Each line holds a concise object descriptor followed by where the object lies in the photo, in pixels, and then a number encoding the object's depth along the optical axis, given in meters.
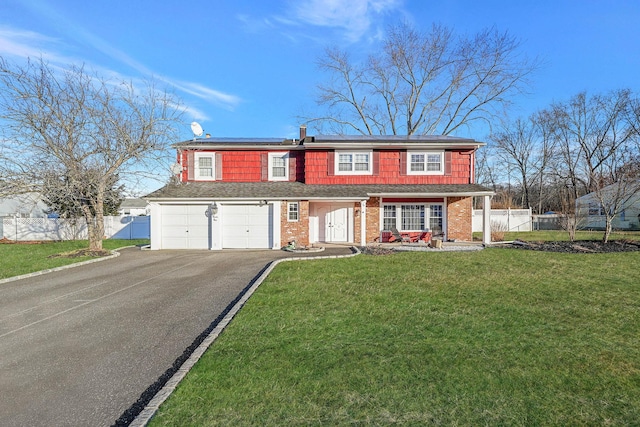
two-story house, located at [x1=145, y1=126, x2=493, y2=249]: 15.59
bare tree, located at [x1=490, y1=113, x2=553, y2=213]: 42.09
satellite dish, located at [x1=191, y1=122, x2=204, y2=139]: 18.98
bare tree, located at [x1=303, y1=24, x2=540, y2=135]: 29.27
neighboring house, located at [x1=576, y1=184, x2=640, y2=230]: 29.80
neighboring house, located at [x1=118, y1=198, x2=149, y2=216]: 43.22
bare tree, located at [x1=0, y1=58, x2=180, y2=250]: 13.17
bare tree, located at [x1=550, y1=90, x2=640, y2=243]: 35.78
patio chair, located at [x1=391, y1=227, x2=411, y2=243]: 17.00
